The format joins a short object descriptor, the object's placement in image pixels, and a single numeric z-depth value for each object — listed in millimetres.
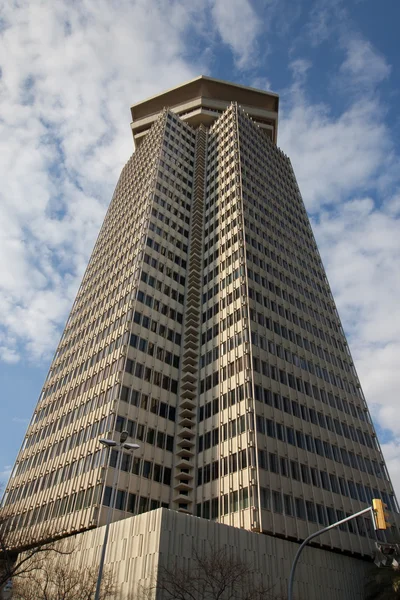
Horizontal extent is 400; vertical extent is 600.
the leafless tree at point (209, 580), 30984
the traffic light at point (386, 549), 16922
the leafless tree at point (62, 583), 32562
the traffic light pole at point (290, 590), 20992
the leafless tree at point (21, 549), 37544
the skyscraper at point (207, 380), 45531
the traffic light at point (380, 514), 17172
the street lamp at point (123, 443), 26016
